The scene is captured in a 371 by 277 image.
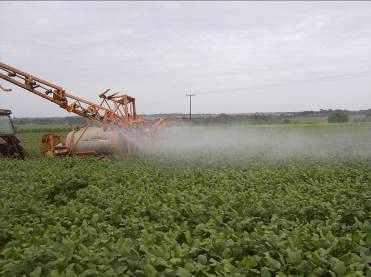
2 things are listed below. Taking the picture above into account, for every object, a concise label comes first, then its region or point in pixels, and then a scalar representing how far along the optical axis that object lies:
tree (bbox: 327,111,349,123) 67.94
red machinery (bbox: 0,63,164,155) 19.00
